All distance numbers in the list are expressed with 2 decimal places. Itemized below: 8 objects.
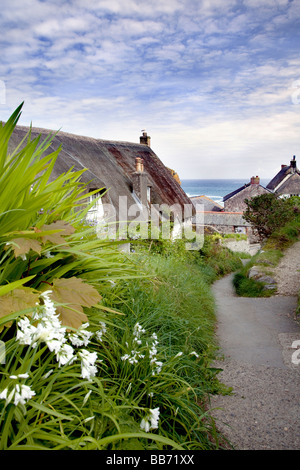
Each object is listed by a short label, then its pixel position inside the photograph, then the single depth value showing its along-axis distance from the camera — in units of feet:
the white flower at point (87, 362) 5.30
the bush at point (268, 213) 46.09
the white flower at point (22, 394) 4.58
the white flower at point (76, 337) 6.25
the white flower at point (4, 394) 4.64
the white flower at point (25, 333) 5.03
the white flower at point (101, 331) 8.17
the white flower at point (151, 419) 5.89
